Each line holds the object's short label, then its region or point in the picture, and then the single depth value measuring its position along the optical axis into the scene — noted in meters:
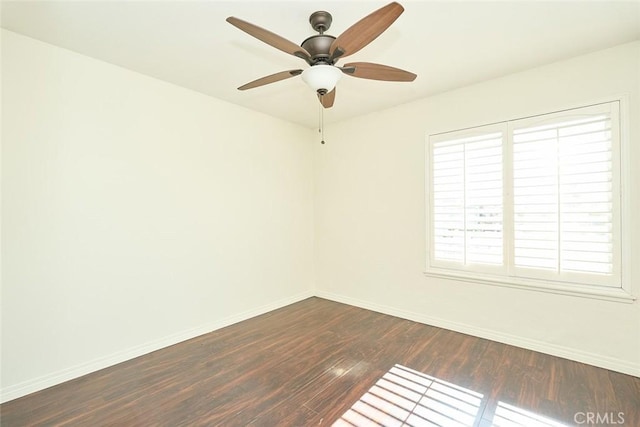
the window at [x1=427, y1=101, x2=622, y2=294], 2.34
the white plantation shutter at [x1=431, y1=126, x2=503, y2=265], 2.85
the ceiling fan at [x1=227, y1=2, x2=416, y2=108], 1.45
